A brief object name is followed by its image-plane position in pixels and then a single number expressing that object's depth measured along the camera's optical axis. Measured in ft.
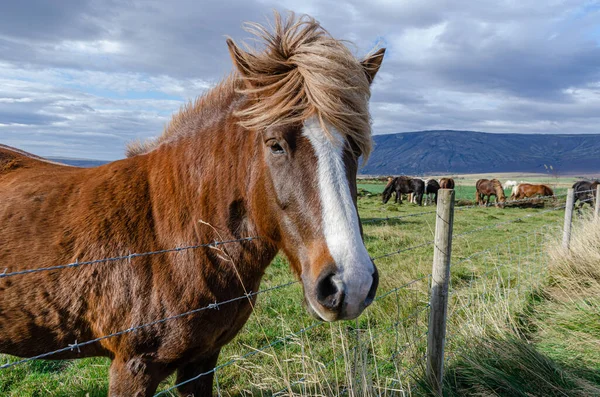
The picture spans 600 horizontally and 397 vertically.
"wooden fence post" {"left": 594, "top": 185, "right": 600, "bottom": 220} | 25.95
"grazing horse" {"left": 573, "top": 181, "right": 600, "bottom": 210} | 77.35
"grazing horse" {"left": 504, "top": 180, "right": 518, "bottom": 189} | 139.76
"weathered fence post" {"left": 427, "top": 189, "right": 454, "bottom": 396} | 9.68
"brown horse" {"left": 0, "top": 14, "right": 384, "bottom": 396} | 6.88
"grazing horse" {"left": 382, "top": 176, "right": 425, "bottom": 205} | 101.24
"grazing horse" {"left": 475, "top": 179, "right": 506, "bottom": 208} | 99.57
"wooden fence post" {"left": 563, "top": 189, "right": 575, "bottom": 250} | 20.94
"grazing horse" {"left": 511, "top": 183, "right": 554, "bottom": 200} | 100.32
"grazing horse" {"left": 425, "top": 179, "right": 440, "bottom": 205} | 103.60
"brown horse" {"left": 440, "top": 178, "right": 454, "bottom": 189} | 103.14
